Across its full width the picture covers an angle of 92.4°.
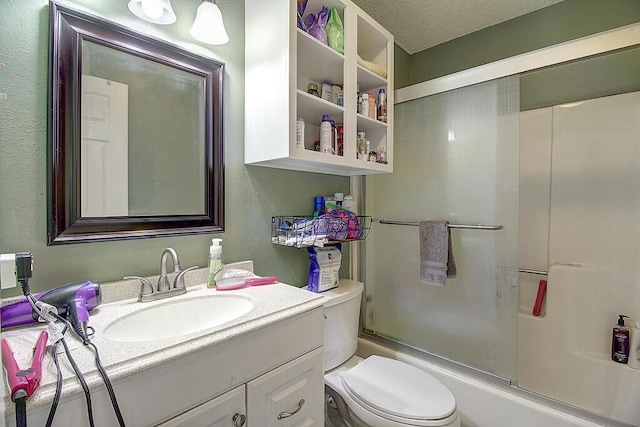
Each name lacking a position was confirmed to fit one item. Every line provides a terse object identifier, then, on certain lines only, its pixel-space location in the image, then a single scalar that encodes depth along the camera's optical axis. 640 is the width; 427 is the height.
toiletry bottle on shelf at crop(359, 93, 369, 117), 1.50
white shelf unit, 1.11
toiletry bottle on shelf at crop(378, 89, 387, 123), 1.58
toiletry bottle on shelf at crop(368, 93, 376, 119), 1.53
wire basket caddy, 1.32
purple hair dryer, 0.71
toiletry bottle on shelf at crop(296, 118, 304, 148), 1.17
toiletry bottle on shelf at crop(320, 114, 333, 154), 1.32
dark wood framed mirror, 0.85
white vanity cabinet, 0.57
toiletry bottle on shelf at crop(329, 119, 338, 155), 1.36
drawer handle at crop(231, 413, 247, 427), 0.74
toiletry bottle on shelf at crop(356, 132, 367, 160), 1.46
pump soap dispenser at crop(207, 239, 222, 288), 1.09
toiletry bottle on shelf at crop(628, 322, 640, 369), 1.57
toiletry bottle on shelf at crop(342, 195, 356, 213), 1.72
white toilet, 1.10
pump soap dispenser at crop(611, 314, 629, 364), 1.62
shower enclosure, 1.55
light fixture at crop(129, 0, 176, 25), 0.95
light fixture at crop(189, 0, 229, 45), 1.05
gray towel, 1.66
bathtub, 1.30
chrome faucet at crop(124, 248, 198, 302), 0.95
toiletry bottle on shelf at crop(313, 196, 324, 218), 1.56
